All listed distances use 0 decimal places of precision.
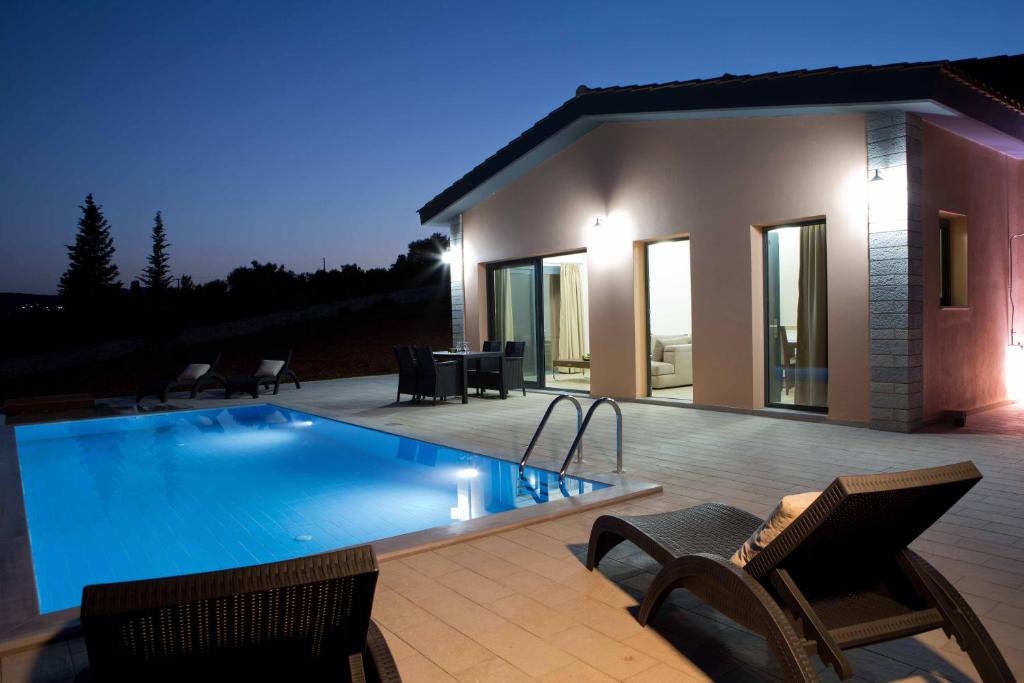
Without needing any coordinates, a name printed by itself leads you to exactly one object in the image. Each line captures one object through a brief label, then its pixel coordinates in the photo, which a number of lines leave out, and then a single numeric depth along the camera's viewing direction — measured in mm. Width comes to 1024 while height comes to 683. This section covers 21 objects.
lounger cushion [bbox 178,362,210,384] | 11914
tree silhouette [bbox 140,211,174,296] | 36875
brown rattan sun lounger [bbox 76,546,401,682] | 1349
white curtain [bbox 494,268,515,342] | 12602
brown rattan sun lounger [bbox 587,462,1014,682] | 2051
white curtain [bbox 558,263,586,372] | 14062
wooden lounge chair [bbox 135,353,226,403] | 11164
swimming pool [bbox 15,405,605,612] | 4523
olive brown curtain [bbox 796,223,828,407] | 7941
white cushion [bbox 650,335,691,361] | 12008
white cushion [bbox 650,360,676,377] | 11391
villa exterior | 7094
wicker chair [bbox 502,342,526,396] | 11156
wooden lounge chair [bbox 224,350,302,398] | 11672
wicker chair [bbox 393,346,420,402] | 10509
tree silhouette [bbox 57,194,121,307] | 36188
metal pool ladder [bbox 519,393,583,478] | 5269
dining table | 10508
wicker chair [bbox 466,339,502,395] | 11156
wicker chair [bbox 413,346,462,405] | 10188
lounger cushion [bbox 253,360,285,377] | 12320
